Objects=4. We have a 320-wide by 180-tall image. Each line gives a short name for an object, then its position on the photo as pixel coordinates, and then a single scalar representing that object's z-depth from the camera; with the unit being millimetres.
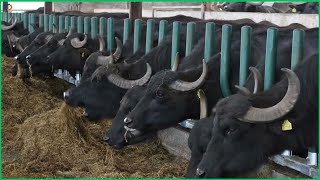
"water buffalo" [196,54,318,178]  4000
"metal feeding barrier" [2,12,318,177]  4758
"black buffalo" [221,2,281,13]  17934
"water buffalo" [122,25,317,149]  5191
